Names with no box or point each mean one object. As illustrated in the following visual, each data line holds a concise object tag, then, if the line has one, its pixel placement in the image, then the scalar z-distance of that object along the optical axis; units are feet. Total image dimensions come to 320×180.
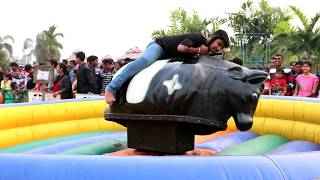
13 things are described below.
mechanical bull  9.53
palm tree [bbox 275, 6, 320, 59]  45.55
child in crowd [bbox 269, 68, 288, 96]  21.38
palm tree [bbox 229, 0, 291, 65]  52.03
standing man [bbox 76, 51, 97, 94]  19.81
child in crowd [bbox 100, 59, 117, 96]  22.97
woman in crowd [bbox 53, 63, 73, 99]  20.90
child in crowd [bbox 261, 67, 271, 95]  21.74
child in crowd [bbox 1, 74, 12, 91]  27.25
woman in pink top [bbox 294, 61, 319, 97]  19.17
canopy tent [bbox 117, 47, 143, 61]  72.69
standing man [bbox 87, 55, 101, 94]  22.13
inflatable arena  6.29
